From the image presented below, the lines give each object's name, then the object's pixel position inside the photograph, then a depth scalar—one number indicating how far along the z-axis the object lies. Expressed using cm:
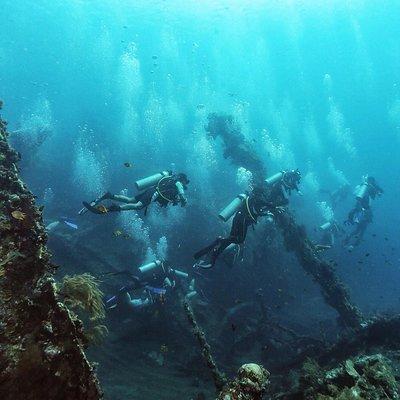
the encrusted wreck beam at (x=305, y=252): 1038
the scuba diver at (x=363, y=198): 1728
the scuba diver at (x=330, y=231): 1909
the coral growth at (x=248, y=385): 238
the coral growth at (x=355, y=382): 432
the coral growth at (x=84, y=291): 430
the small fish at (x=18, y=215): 295
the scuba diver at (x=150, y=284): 986
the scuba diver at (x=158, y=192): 916
